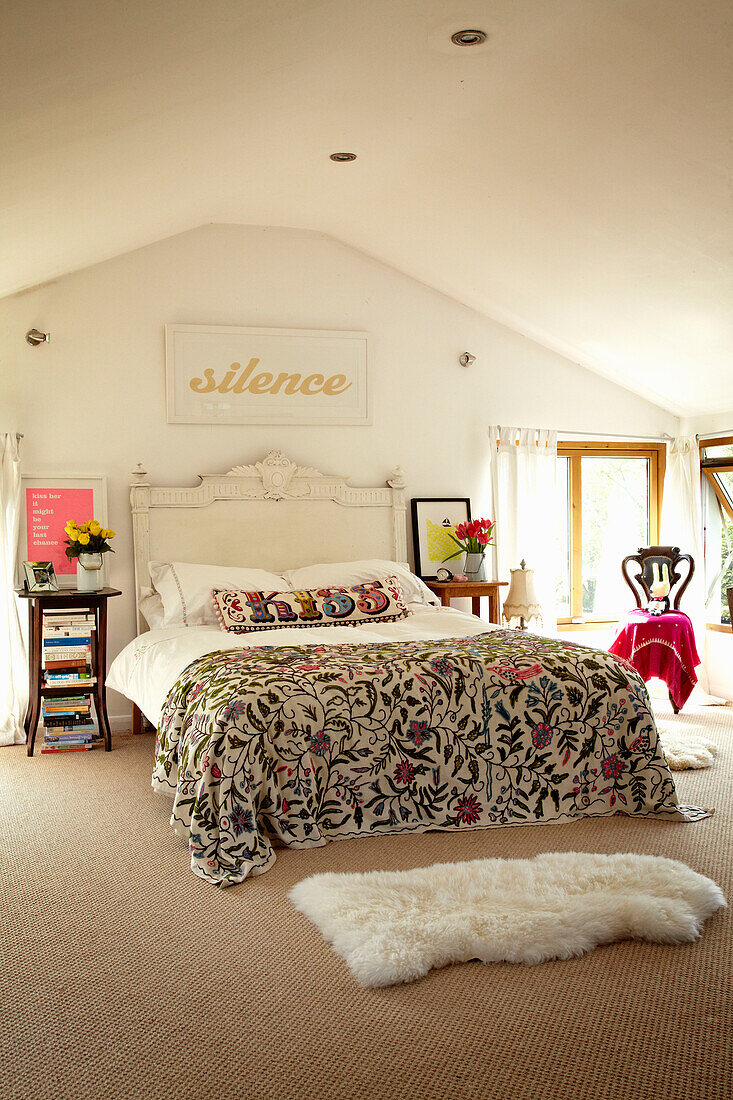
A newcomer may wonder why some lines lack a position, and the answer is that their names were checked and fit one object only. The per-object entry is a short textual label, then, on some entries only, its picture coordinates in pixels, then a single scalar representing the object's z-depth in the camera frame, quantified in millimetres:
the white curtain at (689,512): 5832
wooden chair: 5656
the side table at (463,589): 5402
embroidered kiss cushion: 4430
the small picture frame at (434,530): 5633
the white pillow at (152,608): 4789
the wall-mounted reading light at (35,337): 4871
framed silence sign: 5195
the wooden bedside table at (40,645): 4512
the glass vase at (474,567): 5539
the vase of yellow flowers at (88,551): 4660
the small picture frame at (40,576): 4668
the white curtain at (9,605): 4734
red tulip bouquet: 5539
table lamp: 5547
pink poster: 4914
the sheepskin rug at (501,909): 2275
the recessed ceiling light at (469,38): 2900
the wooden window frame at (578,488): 6141
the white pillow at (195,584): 4637
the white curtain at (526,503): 5793
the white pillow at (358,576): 5012
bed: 2988
